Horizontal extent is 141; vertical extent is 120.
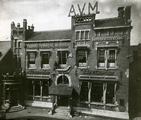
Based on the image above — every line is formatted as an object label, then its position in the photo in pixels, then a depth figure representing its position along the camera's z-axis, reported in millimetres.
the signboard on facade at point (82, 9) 12408
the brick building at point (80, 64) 12820
